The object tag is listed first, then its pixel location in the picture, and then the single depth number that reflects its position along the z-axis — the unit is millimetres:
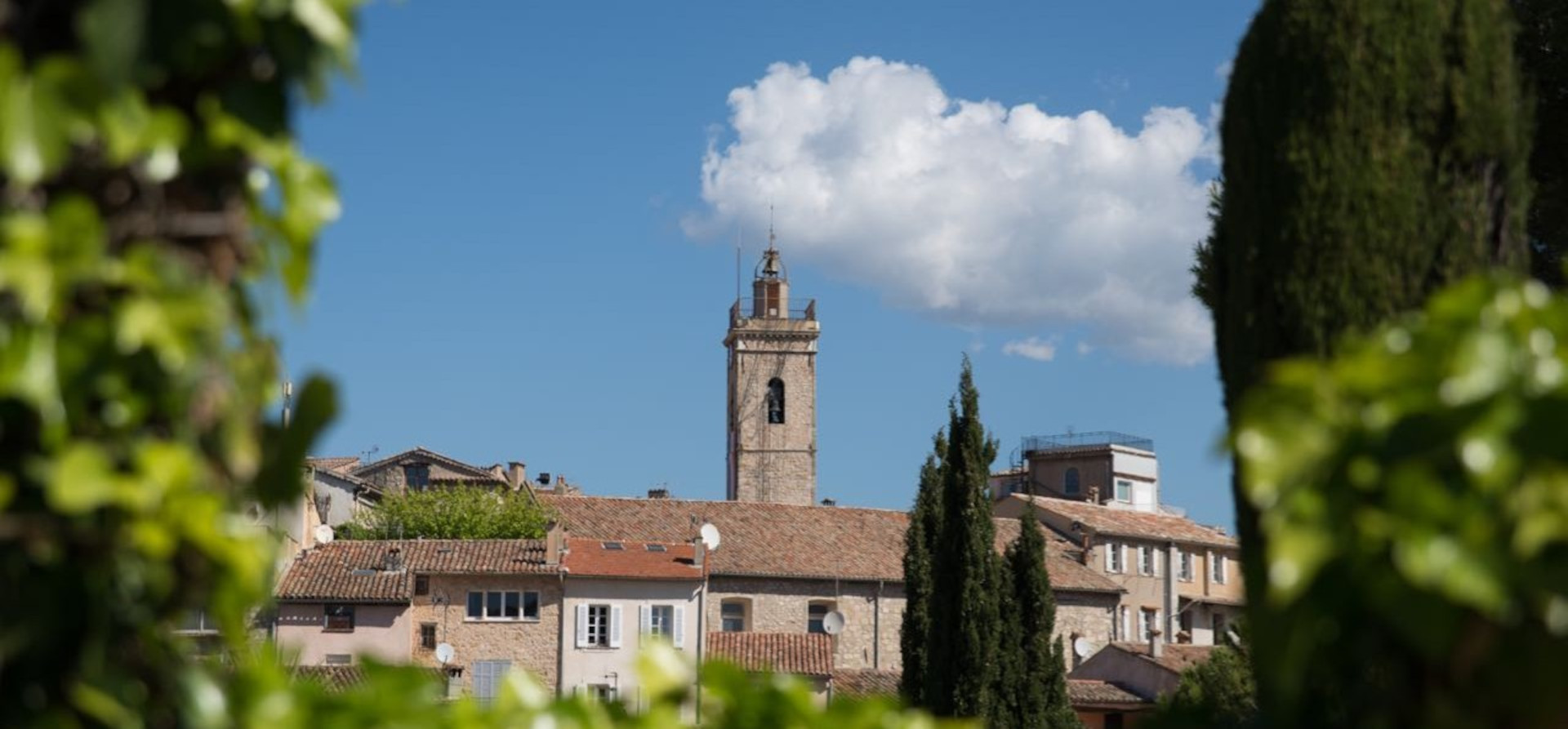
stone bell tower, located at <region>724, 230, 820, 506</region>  97438
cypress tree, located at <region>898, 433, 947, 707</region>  30844
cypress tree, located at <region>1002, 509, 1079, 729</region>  28422
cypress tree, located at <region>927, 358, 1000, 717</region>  27906
